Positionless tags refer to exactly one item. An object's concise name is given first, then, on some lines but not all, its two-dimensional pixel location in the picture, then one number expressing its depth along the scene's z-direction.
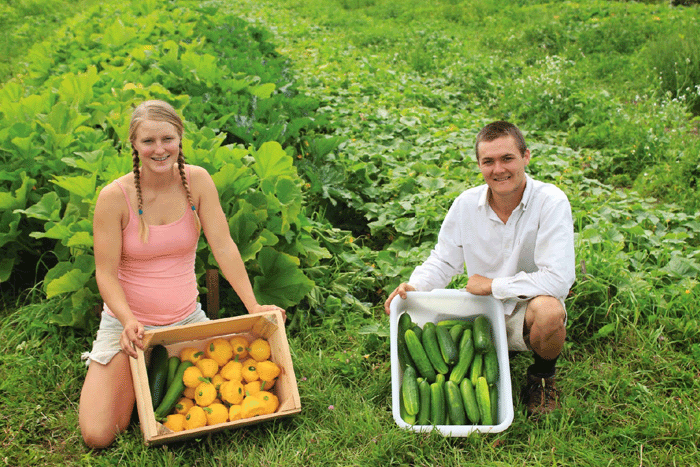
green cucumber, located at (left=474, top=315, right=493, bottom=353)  2.90
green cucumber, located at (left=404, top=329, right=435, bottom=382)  2.92
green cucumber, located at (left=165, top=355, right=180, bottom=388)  2.84
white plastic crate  2.65
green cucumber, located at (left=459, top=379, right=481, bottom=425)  2.69
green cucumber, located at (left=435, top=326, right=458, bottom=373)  2.96
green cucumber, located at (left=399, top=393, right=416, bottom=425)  2.69
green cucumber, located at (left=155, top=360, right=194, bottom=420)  2.72
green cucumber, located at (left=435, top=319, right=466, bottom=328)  3.12
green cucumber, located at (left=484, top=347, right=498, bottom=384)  2.84
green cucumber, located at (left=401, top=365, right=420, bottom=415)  2.70
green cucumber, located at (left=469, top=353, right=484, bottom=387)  2.86
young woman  2.68
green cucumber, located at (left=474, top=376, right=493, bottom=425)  2.70
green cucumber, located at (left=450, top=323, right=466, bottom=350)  3.04
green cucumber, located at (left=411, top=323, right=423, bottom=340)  3.07
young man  2.70
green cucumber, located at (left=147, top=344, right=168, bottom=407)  2.75
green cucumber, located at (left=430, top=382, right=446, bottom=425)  2.73
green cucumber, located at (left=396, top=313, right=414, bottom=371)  3.01
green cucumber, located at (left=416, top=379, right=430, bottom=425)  2.72
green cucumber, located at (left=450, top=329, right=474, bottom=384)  2.89
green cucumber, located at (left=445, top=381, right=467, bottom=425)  2.71
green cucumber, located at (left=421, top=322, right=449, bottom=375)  2.93
